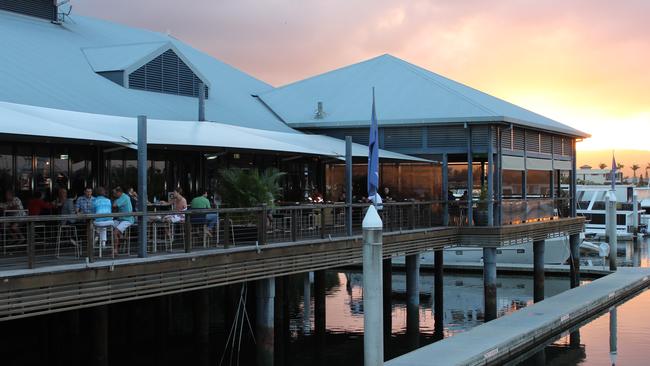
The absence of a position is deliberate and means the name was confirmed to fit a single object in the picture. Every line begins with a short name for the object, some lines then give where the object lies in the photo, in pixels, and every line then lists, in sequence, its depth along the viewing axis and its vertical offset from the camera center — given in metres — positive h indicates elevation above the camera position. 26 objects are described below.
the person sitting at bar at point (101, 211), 14.12 -0.28
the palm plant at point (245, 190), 18.89 +0.11
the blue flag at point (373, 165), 18.41 +0.66
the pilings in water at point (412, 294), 24.27 -3.05
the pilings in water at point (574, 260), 35.34 -2.92
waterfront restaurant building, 19.27 +2.26
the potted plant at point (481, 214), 26.22 -0.66
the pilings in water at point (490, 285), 25.77 -2.91
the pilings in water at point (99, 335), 16.33 -2.86
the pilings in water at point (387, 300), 25.19 -3.64
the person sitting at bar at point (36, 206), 16.80 -0.21
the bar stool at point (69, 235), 13.66 -0.73
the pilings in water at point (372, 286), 14.35 -1.62
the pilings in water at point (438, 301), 25.94 -3.65
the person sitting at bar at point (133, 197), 19.48 -0.04
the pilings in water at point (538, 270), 30.95 -2.96
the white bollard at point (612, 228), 38.97 -1.75
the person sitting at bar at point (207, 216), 16.47 -0.43
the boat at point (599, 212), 72.62 -1.73
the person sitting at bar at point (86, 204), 16.16 -0.17
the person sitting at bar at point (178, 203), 17.33 -0.17
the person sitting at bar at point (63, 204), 16.75 -0.17
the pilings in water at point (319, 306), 25.30 -3.72
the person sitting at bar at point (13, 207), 14.49 -0.22
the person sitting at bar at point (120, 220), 14.41 -0.45
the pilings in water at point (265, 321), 17.31 -2.69
